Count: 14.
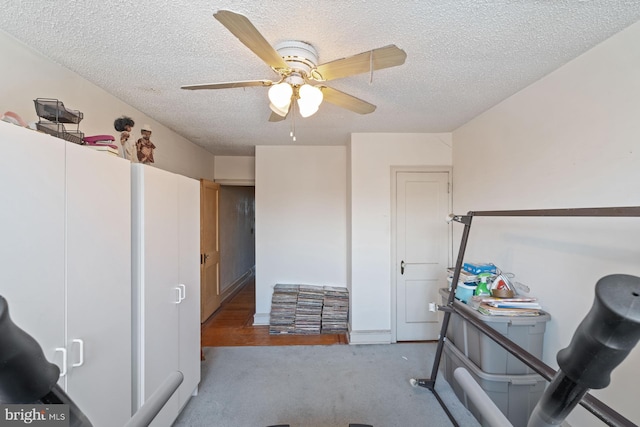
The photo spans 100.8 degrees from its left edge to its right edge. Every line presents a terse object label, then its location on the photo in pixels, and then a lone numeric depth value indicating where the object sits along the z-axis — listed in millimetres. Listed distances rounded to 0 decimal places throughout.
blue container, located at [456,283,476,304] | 2146
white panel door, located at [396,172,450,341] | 3162
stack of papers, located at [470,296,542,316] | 1801
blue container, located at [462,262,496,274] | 2264
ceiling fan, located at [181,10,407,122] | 1113
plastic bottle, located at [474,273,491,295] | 2096
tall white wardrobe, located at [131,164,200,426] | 1587
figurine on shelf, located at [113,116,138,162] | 1745
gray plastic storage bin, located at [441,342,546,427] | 1810
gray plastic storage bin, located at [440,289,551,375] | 1784
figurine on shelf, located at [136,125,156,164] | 1894
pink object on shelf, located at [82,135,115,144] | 1471
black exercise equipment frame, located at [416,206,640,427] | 838
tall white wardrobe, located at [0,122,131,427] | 961
